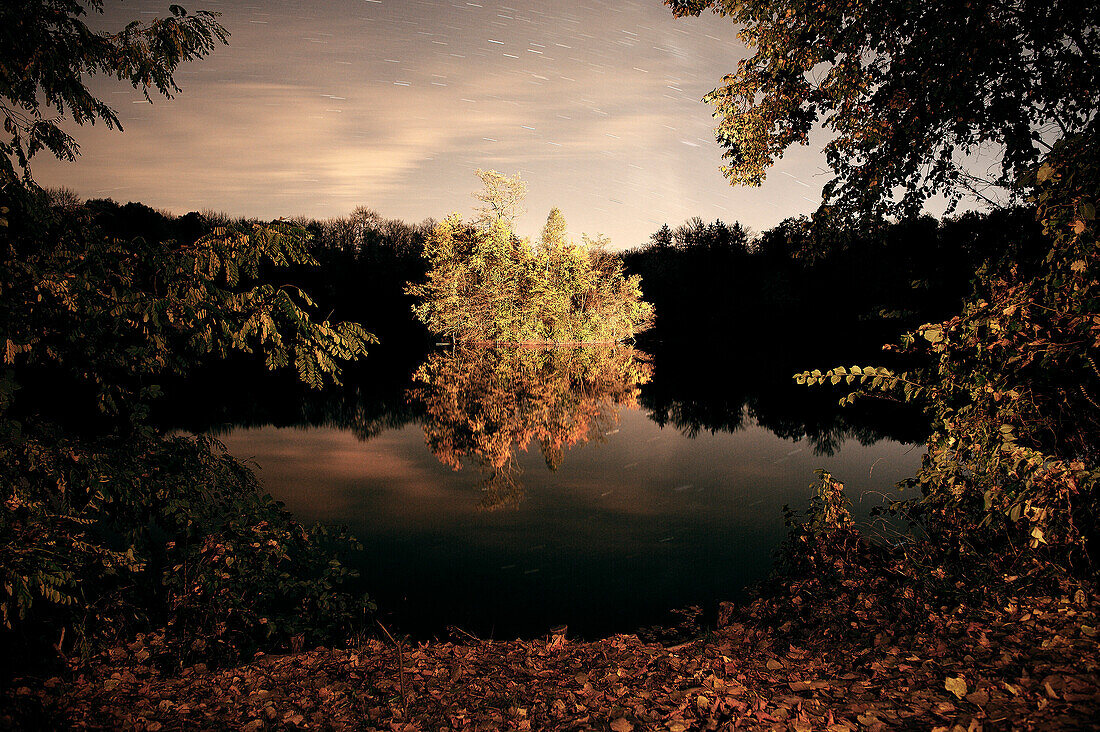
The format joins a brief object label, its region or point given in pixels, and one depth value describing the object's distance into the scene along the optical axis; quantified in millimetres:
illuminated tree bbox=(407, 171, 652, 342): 52250
